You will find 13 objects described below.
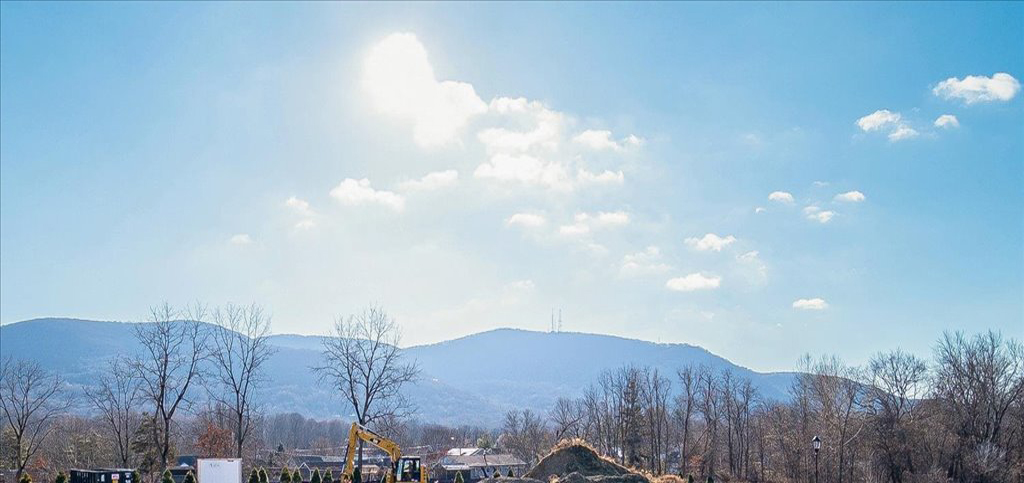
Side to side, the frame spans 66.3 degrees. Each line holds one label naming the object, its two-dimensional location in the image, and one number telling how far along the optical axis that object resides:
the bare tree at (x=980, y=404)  48.97
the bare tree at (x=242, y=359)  48.78
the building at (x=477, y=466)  76.62
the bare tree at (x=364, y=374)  49.72
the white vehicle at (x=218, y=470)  43.72
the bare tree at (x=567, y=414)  81.38
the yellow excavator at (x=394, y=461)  36.69
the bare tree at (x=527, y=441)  88.56
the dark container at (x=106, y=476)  42.59
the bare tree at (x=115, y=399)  52.02
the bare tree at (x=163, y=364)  46.09
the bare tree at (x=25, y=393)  51.58
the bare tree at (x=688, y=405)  66.19
